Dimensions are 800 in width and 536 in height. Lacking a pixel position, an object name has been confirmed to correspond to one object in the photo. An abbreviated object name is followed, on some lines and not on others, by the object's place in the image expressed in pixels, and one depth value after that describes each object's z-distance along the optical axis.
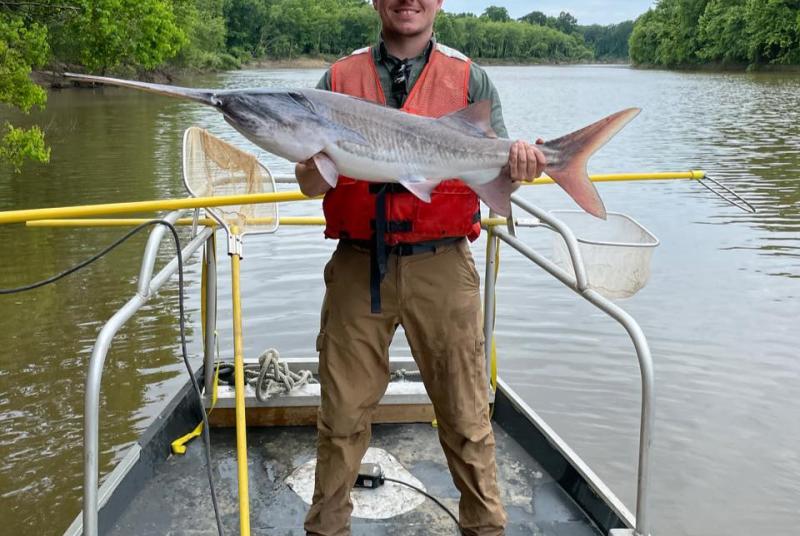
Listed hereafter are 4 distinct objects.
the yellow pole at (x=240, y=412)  2.92
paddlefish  2.43
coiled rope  4.32
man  2.91
